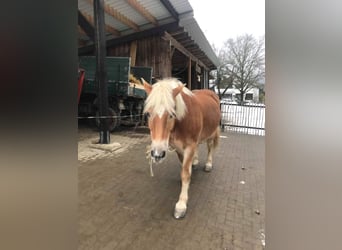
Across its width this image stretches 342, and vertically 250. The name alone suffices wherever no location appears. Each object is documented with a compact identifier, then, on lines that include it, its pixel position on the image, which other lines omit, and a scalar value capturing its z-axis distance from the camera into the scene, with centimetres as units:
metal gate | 712
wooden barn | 502
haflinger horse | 162
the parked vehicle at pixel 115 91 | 512
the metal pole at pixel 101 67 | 373
